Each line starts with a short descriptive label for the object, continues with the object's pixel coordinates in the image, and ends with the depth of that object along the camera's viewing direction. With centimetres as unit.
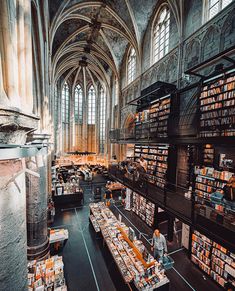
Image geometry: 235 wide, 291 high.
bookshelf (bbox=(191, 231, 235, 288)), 406
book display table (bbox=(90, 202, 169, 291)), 371
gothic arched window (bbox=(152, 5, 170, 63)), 891
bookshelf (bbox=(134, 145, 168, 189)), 709
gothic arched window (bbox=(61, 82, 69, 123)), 2156
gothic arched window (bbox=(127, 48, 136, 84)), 1327
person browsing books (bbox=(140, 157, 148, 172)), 635
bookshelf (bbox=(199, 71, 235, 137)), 439
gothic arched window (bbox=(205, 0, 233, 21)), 591
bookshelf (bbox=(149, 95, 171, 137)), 695
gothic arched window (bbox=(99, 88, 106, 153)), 2170
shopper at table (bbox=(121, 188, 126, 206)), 1026
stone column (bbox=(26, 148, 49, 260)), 431
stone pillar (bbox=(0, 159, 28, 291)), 146
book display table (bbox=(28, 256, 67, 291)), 335
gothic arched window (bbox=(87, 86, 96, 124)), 2300
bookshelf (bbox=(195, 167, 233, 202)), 485
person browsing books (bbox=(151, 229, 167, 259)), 459
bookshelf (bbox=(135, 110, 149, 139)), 844
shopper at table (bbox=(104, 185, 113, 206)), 1063
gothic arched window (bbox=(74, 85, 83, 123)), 2259
